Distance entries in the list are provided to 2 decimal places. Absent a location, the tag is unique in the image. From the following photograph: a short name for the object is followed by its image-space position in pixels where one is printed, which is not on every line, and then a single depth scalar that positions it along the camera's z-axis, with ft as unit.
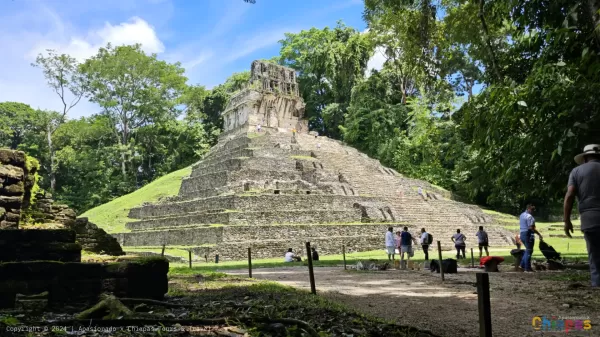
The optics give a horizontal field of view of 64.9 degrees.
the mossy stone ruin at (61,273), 15.84
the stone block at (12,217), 24.38
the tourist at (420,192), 91.86
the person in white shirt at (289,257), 50.71
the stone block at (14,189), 24.88
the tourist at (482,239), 46.85
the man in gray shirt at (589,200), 16.20
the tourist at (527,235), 31.96
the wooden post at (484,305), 9.37
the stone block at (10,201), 24.56
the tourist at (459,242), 49.16
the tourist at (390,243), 46.05
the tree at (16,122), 128.67
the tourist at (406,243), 41.95
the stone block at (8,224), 23.90
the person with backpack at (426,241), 47.06
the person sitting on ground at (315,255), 52.20
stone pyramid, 61.57
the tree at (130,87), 125.90
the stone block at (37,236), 17.72
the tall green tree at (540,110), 22.62
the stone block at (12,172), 24.73
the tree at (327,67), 145.07
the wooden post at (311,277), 22.04
